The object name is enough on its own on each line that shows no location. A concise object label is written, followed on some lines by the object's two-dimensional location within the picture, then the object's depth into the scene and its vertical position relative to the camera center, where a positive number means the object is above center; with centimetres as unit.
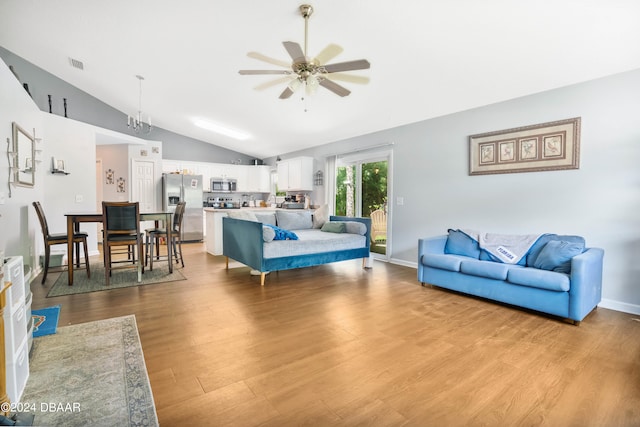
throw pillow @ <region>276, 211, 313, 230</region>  533 -29
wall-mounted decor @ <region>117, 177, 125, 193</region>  755 +46
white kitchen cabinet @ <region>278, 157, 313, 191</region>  700 +72
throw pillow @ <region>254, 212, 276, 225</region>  520 -23
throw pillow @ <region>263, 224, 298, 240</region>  398 -42
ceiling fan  234 +116
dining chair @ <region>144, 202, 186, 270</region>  446 -45
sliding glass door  555 +28
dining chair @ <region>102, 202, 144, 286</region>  371 -29
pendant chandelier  500 +210
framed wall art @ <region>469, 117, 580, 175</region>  331 +68
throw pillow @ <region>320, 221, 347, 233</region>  495 -38
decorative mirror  355 +59
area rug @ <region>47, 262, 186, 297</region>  354 -102
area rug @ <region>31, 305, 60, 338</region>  236 -101
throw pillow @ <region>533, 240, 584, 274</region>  290 -50
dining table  371 -22
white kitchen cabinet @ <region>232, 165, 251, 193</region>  884 +80
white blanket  331 -46
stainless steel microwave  842 +53
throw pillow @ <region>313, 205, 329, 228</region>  557 -23
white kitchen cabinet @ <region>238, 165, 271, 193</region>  895 +80
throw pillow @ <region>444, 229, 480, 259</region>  373 -52
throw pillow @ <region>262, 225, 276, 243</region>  377 -38
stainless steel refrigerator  741 +14
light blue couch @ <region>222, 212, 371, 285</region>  383 -60
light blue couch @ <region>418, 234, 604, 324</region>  267 -76
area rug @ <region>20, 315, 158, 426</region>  148 -105
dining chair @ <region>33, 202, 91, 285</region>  384 -46
